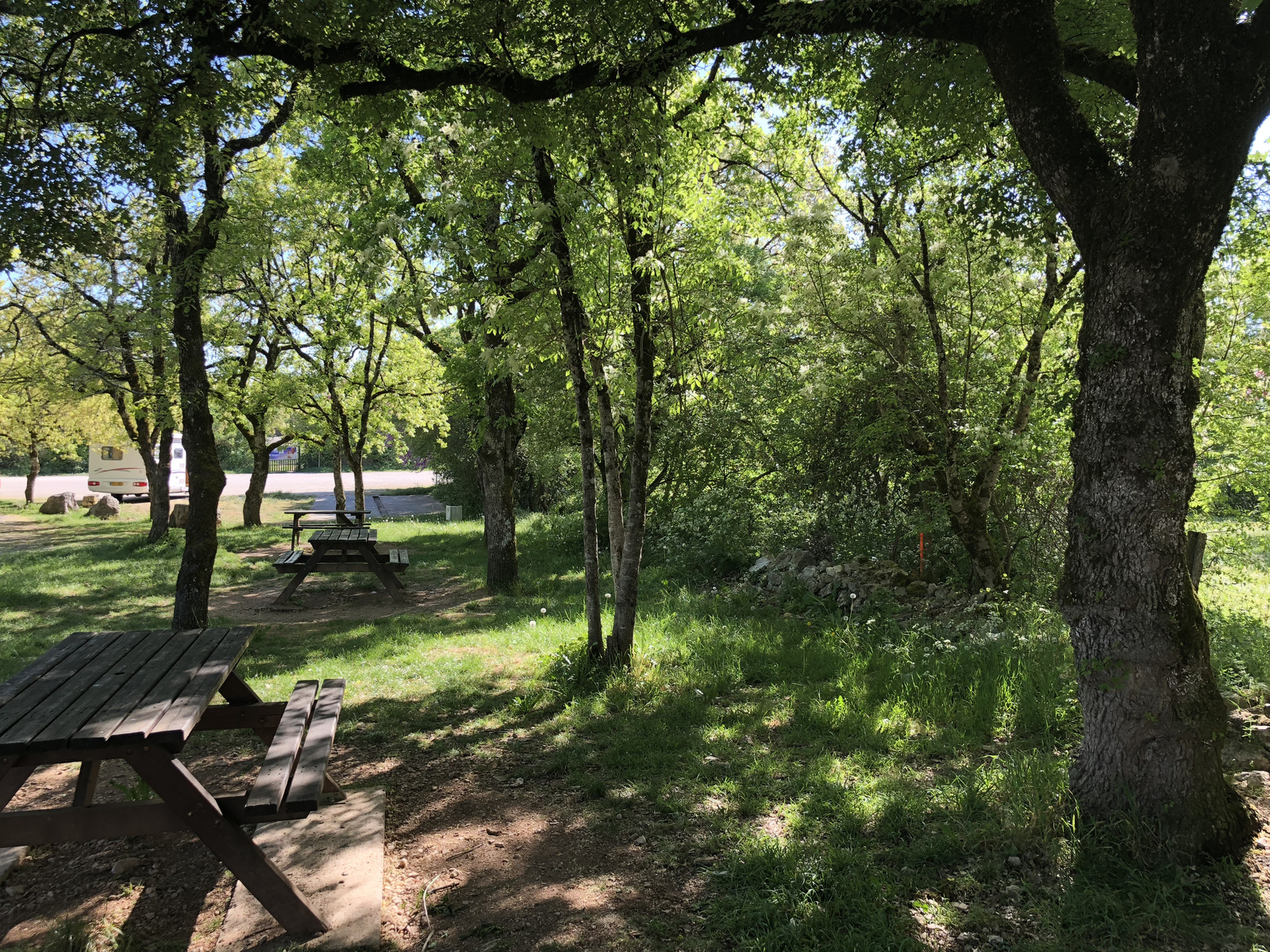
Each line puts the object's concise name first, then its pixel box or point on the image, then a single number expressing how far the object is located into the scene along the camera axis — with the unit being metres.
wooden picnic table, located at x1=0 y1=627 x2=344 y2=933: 2.62
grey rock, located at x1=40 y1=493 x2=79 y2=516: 24.78
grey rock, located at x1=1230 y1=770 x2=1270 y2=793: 3.48
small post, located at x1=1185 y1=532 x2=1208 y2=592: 6.17
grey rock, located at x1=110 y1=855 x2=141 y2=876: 3.40
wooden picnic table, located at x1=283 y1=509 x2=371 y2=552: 12.83
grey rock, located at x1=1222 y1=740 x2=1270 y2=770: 3.70
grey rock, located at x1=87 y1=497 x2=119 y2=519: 24.31
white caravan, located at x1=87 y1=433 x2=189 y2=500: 28.75
